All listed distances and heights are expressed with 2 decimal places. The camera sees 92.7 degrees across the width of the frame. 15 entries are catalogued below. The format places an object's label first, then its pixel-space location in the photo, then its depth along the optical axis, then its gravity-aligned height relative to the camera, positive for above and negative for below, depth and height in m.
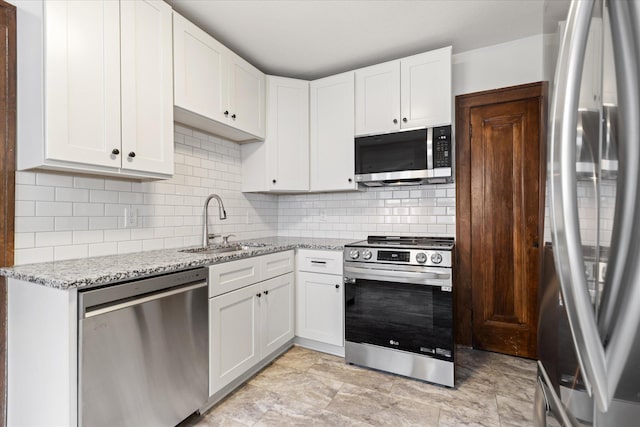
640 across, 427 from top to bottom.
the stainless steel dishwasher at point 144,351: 1.28 -0.65
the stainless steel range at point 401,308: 2.13 -0.69
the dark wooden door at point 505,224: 2.56 -0.09
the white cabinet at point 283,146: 2.91 +0.67
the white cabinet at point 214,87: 2.02 +0.97
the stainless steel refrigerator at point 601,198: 0.41 +0.02
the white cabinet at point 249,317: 1.90 -0.74
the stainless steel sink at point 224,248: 2.28 -0.27
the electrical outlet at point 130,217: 2.01 -0.01
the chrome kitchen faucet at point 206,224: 2.46 -0.07
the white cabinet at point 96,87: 1.42 +0.67
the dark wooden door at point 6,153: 1.49 +0.31
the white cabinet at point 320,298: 2.57 -0.73
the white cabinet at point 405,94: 2.45 +1.02
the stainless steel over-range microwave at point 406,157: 2.43 +0.48
